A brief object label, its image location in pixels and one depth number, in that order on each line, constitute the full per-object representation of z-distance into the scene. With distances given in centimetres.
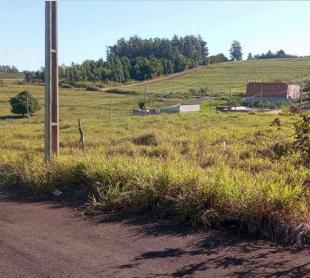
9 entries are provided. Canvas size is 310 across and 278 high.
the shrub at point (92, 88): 8829
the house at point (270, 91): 5337
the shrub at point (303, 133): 454
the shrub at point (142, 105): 5107
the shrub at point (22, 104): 4669
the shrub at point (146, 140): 1289
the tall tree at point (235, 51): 18400
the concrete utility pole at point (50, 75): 758
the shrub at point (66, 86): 9162
